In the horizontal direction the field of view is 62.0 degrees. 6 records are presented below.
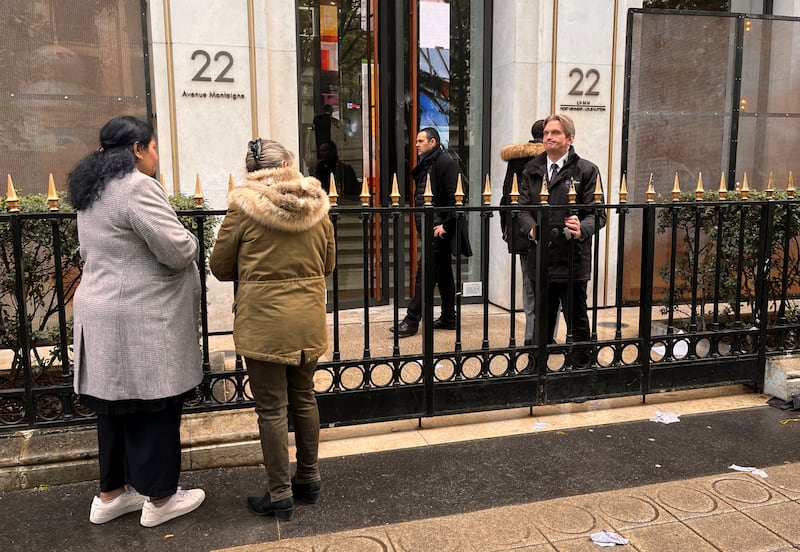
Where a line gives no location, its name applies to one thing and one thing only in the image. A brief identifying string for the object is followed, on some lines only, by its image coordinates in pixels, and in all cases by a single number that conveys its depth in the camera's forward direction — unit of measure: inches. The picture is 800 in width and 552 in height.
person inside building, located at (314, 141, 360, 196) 295.4
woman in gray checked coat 115.1
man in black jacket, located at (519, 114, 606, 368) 182.2
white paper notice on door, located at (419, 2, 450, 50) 294.7
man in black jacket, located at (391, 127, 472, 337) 243.4
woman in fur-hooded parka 118.4
